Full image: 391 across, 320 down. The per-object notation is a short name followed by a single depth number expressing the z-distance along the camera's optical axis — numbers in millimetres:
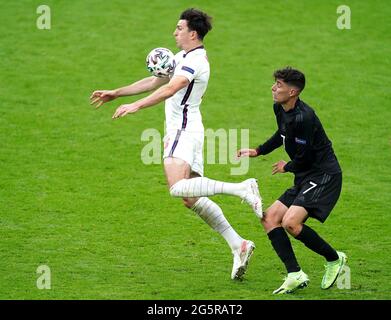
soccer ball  18516
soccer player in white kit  17562
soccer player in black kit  17219
